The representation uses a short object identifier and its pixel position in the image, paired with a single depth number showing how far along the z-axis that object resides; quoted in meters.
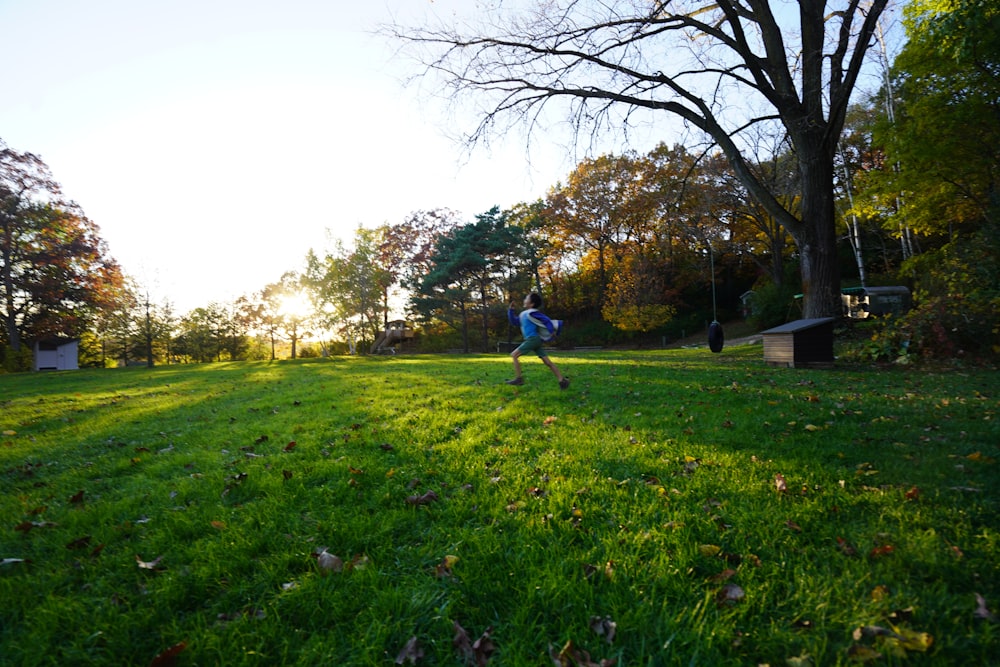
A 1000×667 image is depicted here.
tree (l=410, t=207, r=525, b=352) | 29.20
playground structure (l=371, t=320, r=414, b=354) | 35.41
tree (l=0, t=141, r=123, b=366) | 24.22
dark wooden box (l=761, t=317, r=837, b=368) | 9.48
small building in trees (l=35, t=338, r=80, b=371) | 30.75
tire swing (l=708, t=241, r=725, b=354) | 14.18
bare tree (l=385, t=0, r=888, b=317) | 9.66
